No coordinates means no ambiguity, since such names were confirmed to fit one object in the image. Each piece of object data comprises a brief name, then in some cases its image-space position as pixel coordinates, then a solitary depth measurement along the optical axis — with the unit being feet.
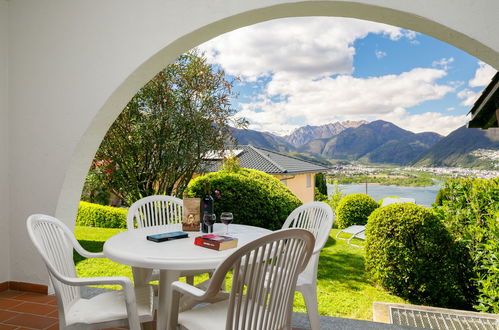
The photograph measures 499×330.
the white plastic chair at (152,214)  8.45
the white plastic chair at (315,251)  7.34
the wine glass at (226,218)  7.41
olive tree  18.90
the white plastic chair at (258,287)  4.42
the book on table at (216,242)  6.23
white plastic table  5.57
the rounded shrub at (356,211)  31.94
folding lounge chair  22.24
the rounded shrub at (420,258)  12.84
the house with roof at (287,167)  48.91
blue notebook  6.86
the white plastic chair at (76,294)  5.45
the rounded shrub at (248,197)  18.79
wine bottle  7.60
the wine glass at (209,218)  7.48
